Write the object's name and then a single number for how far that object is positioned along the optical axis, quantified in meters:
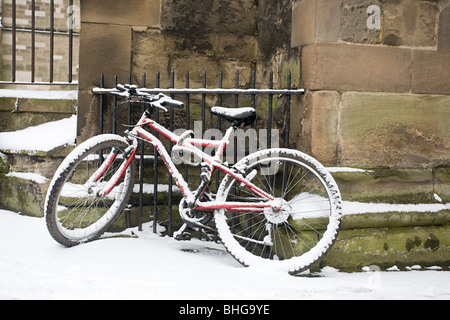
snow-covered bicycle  3.20
